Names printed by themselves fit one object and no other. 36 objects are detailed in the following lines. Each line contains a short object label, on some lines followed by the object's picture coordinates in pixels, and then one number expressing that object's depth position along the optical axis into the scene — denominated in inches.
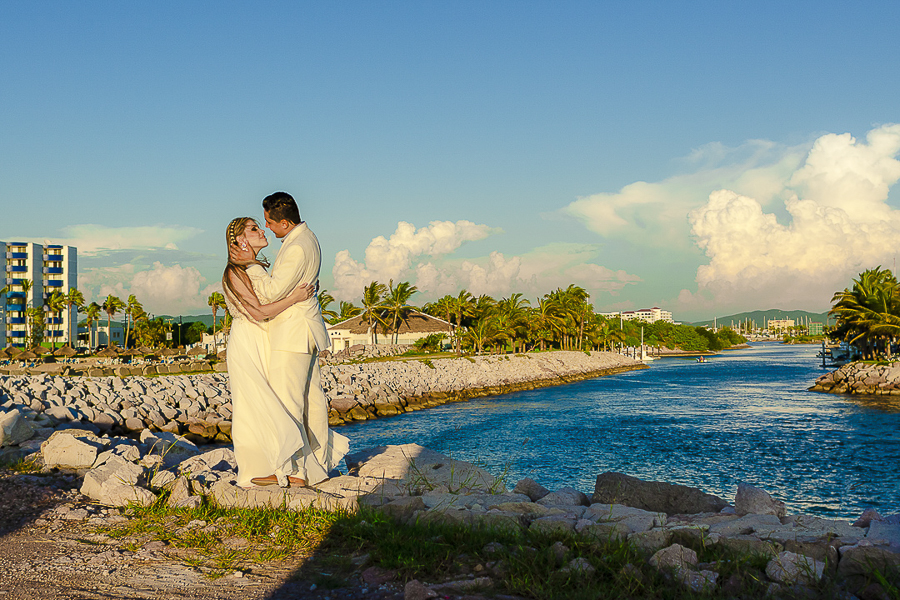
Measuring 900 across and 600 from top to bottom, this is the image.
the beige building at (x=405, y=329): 2780.5
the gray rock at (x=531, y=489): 249.0
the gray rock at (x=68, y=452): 254.4
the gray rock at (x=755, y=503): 222.8
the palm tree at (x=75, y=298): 3351.1
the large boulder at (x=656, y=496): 247.6
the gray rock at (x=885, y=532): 138.7
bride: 197.5
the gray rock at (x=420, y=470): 227.1
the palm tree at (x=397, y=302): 2807.6
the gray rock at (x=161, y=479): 207.0
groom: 196.9
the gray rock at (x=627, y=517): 164.6
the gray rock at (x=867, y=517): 185.9
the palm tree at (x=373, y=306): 2783.0
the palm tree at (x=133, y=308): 3437.5
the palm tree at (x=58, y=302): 3280.0
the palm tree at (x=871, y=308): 1854.1
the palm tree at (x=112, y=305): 3290.8
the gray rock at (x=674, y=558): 127.0
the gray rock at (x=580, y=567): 124.6
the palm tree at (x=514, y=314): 2654.0
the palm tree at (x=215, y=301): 3267.7
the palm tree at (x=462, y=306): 2901.1
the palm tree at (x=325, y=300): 2920.8
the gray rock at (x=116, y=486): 197.5
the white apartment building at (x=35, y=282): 3698.3
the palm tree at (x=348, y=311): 3421.0
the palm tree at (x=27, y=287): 3479.3
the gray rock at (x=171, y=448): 281.7
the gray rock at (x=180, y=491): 192.7
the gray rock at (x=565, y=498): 229.9
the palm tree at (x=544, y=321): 2854.3
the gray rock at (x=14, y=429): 299.1
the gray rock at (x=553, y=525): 152.9
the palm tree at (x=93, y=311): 3294.8
